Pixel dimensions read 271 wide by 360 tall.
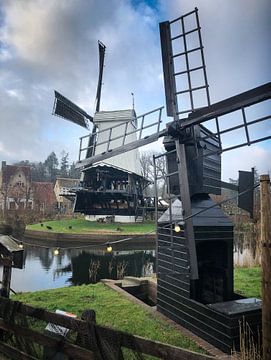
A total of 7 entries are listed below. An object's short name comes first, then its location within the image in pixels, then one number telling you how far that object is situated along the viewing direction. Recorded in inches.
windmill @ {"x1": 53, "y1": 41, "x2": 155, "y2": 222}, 1077.1
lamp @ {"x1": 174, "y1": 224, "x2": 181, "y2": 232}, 214.7
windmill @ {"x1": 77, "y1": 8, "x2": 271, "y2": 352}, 195.0
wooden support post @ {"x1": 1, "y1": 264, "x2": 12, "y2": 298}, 186.2
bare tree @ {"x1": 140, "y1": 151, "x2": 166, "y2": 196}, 1925.7
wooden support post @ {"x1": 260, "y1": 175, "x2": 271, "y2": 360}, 108.7
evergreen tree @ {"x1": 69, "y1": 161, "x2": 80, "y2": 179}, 2733.8
